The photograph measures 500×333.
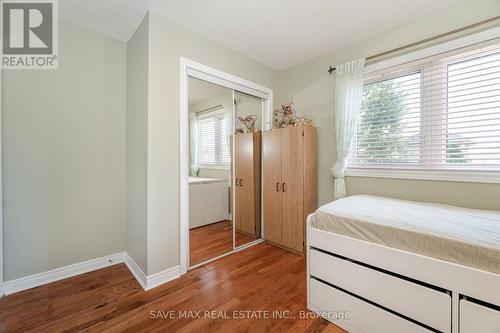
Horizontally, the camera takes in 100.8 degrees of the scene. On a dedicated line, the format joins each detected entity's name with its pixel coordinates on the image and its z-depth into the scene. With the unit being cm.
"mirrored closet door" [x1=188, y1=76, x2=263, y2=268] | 239
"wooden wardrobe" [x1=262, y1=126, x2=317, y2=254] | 252
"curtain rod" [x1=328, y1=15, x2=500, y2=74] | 168
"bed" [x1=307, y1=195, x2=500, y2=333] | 103
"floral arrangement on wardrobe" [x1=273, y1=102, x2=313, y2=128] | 265
